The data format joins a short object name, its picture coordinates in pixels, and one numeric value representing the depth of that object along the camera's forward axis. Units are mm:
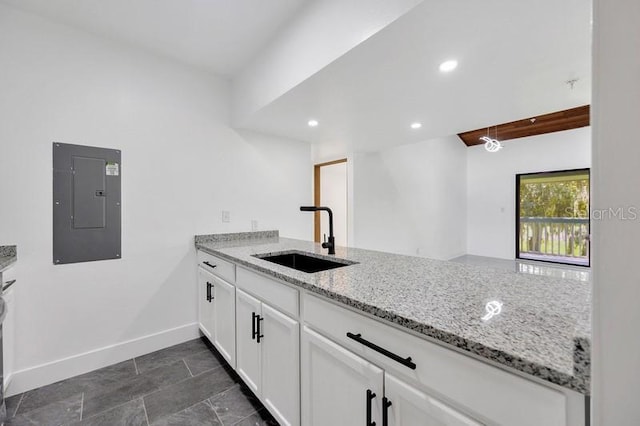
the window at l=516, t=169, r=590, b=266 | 5734
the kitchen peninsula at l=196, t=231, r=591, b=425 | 611
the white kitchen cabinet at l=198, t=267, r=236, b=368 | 1905
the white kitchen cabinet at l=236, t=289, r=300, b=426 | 1317
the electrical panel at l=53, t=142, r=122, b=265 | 1988
